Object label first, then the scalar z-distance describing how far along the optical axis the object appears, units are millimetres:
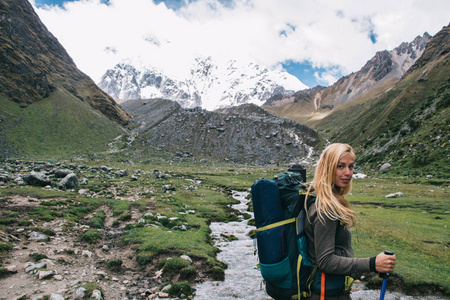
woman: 4078
